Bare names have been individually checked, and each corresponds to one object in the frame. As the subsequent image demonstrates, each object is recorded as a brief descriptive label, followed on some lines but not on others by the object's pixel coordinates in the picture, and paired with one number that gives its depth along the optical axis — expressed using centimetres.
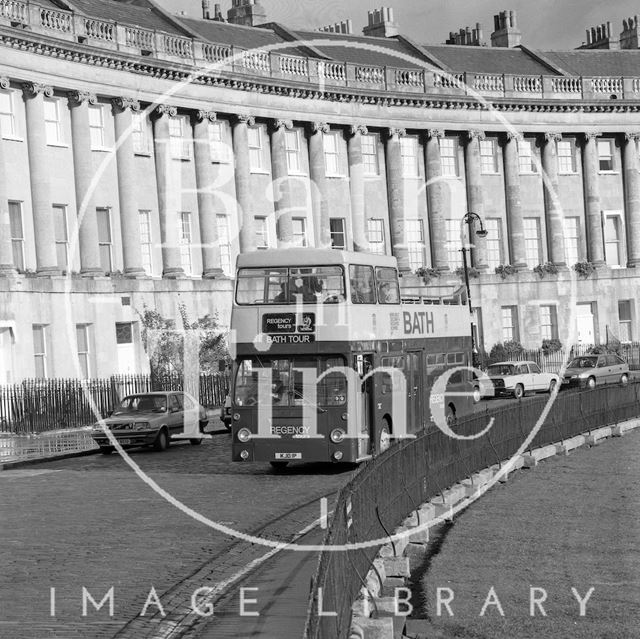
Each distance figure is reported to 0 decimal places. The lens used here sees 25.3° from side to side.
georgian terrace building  5475
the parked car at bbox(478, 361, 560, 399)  5759
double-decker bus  2884
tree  5659
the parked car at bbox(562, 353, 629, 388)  6050
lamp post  5716
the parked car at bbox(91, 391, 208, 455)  3766
